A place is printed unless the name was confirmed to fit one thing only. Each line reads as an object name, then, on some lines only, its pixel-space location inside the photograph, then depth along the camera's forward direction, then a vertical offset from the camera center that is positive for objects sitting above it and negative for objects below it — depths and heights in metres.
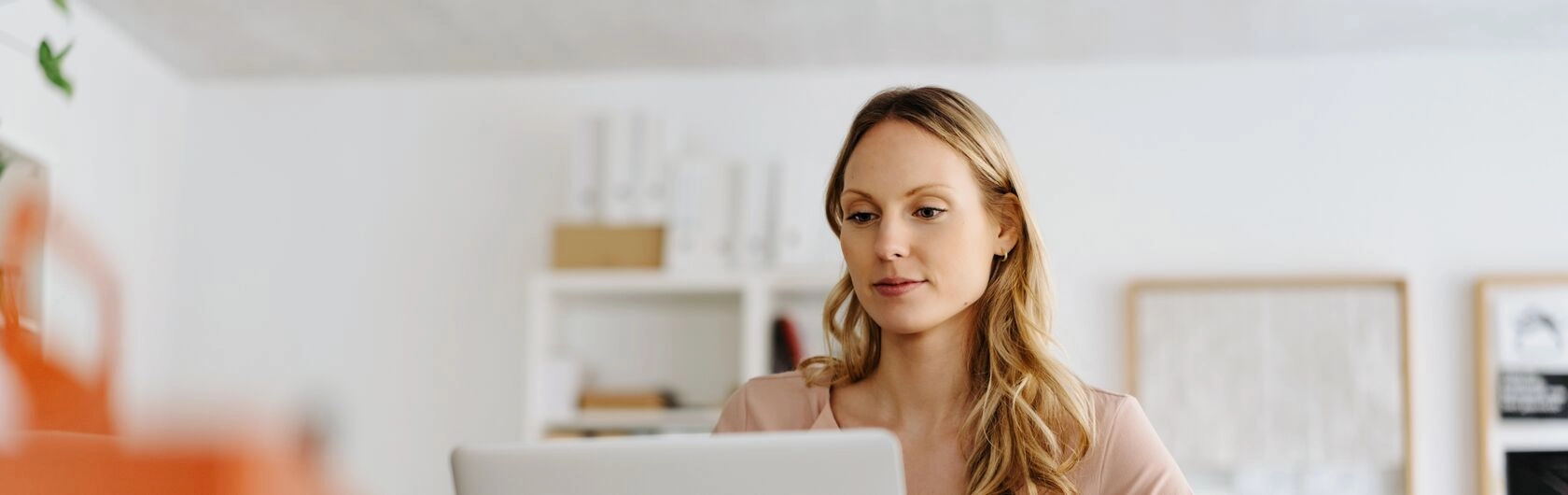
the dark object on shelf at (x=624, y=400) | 3.82 -0.30
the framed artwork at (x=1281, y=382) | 3.77 -0.25
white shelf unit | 3.75 -0.03
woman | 1.37 -0.04
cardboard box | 3.84 +0.11
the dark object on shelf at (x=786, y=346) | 3.75 -0.15
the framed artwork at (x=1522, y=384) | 3.72 -0.25
